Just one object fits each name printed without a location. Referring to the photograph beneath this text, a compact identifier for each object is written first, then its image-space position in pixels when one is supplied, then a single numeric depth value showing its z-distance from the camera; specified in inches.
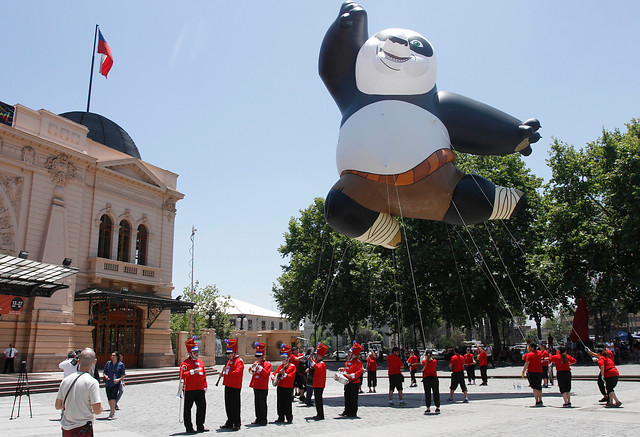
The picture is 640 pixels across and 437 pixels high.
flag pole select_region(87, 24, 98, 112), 1214.3
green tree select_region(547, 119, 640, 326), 962.1
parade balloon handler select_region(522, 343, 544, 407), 458.3
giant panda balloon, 430.9
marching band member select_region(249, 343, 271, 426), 388.0
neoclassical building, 860.6
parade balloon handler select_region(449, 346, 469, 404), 537.2
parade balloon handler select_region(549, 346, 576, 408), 446.3
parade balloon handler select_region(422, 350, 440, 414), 440.6
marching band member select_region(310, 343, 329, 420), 410.6
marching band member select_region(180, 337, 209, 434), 349.1
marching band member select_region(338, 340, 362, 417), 421.7
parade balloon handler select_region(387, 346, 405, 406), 505.7
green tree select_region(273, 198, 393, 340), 1304.1
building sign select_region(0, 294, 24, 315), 691.4
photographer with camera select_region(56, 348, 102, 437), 205.4
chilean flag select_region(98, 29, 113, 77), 1190.3
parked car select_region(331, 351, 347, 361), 1957.8
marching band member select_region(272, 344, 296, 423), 401.4
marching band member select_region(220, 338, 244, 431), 368.2
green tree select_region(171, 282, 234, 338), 2164.1
